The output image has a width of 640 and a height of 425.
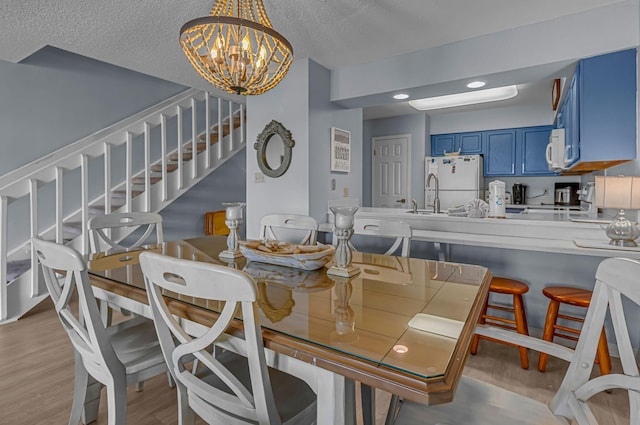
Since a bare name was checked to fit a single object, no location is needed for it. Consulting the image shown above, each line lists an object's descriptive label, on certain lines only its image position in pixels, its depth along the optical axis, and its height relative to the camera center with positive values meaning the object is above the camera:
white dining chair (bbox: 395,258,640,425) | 0.92 -0.51
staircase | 3.03 +0.31
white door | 5.71 +0.58
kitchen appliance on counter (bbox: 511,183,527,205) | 5.34 +0.19
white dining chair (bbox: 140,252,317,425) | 0.83 -0.43
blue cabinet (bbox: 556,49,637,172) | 2.36 +0.69
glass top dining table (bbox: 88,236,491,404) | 0.75 -0.32
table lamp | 2.01 +0.04
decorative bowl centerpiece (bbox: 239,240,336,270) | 1.51 -0.22
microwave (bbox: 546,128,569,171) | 3.40 +0.57
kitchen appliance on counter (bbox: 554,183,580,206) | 4.95 +0.18
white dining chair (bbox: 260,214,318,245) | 2.30 -0.12
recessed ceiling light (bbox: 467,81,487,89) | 3.09 +1.12
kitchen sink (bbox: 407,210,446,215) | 3.32 -0.06
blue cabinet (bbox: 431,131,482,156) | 5.47 +1.03
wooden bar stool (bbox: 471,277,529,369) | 2.22 -0.63
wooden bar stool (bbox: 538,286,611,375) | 2.03 -0.63
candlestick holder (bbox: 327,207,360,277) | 1.40 -0.14
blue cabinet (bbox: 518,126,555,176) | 5.00 +0.82
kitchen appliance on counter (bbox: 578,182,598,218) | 3.37 +0.08
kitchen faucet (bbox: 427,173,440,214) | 3.31 +0.00
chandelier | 1.70 +0.78
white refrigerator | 5.19 +0.42
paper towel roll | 2.94 +0.05
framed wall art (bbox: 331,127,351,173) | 3.69 +0.62
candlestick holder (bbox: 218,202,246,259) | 1.81 -0.10
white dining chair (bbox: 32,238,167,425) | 1.19 -0.59
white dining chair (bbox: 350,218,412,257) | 2.04 -0.14
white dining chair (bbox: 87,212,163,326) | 2.19 -0.11
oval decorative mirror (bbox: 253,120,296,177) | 3.50 +0.62
